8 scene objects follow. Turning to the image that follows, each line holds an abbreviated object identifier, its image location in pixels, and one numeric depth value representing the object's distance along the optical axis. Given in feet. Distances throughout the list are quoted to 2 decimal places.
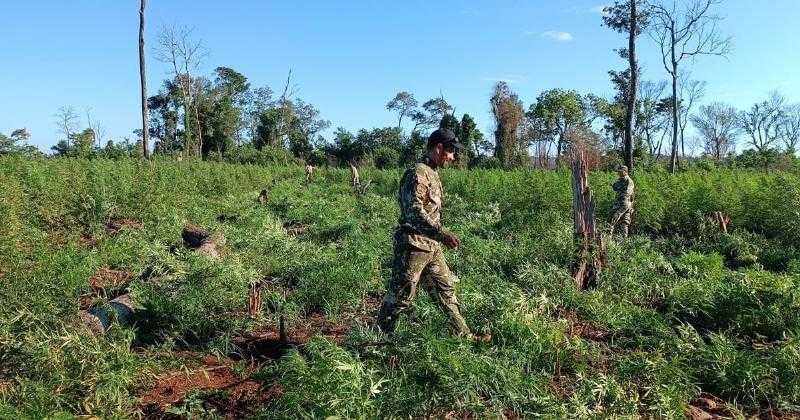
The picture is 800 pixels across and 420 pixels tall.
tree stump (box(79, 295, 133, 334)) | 15.10
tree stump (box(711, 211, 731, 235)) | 36.52
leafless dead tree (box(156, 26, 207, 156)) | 110.25
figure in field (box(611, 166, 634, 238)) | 36.73
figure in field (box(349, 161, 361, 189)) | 70.46
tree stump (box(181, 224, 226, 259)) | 25.98
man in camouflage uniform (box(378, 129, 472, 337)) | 14.65
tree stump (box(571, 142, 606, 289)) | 22.26
